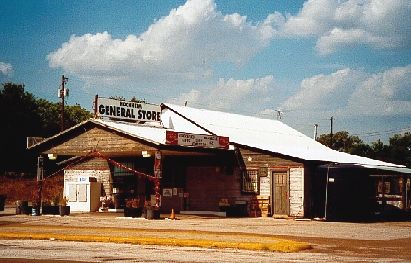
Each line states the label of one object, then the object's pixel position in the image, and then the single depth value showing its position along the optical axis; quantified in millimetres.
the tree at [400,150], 74812
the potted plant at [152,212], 30234
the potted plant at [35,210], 33344
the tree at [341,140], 108938
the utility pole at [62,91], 59653
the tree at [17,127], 63188
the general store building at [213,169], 32844
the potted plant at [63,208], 33281
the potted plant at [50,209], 33844
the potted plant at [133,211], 31797
